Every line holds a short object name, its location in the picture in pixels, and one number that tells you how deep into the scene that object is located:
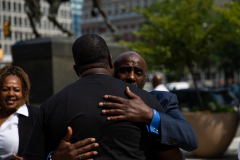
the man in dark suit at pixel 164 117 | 1.96
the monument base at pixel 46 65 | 7.26
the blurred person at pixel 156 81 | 8.39
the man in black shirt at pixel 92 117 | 1.93
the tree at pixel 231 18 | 11.27
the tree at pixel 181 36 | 11.36
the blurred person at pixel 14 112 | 3.25
